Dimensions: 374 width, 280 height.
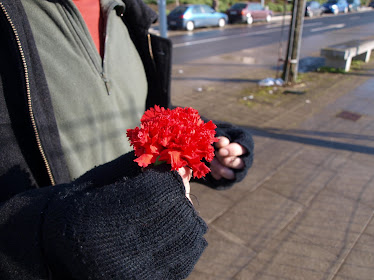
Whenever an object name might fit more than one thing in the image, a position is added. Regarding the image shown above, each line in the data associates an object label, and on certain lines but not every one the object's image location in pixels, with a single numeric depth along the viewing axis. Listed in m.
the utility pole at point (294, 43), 7.19
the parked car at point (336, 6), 33.25
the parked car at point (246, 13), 24.09
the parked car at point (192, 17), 19.52
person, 0.85
